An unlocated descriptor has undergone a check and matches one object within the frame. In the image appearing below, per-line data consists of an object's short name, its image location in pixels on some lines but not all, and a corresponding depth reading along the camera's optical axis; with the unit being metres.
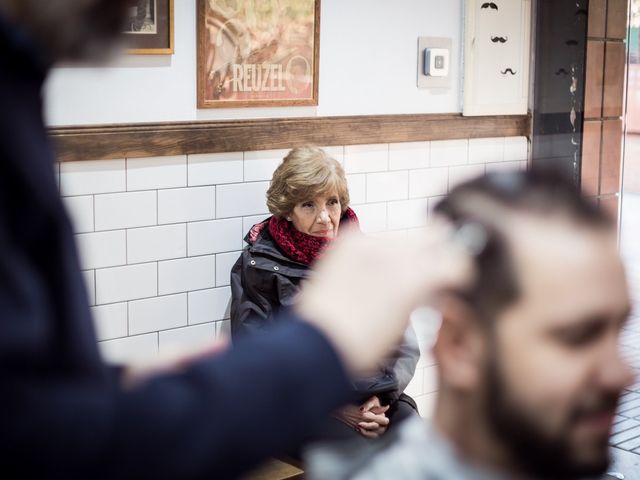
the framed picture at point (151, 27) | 3.56
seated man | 0.97
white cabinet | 4.66
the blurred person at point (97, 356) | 0.69
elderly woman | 3.77
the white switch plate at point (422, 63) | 4.49
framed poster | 3.76
